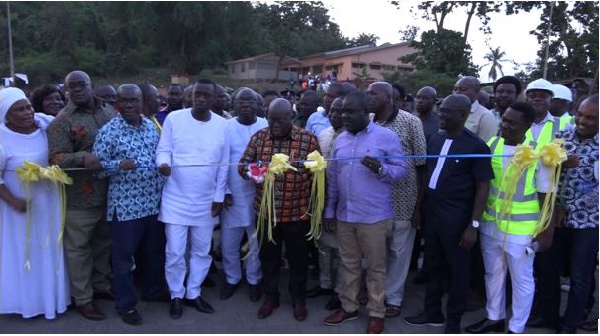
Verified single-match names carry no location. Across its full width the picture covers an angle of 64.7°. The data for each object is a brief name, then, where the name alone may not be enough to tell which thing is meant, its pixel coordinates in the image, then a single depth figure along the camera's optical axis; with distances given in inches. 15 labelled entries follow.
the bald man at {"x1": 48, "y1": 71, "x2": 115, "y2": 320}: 159.3
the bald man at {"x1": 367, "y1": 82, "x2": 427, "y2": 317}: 167.0
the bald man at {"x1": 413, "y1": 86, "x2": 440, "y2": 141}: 196.5
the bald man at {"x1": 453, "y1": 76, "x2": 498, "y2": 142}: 190.7
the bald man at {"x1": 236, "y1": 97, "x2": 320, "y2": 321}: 161.6
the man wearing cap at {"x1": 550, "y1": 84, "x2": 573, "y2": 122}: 201.1
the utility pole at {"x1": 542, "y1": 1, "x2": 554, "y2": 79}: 1089.9
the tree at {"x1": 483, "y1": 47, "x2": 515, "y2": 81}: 1643.7
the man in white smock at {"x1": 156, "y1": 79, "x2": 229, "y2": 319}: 167.8
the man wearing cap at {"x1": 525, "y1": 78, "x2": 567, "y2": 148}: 176.1
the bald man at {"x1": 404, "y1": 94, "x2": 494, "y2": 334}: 143.9
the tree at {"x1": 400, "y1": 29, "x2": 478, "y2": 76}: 1141.1
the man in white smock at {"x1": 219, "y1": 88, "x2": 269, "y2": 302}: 182.5
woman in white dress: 155.8
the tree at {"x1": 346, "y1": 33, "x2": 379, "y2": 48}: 2620.6
